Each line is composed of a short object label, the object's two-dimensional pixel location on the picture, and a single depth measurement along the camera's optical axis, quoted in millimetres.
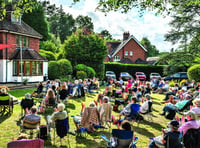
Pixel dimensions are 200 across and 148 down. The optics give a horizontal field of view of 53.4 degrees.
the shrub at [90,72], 27042
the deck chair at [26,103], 8734
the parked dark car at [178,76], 28258
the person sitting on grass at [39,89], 14141
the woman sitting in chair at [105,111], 7820
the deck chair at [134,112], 8453
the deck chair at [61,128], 6250
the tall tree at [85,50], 28734
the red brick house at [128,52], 46969
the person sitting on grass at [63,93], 11609
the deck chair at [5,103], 9312
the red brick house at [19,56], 21406
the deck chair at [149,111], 9194
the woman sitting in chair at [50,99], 9914
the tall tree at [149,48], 92531
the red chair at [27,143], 3862
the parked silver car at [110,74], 31484
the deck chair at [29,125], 6414
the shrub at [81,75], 25483
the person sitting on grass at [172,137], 4680
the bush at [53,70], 26297
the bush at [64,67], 25984
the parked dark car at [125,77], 30809
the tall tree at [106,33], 89062
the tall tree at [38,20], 46125
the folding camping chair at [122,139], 4789
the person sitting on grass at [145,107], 9195
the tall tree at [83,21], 66938
